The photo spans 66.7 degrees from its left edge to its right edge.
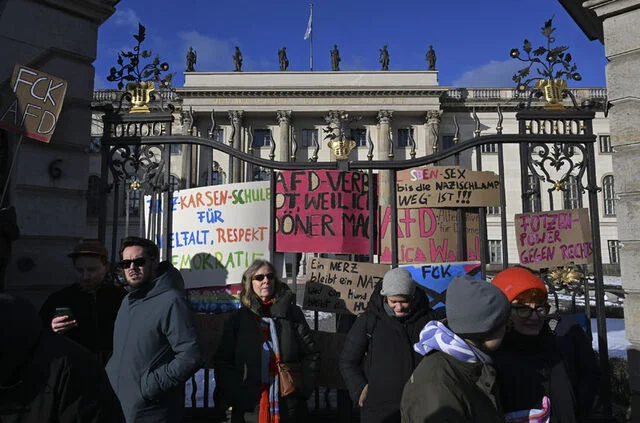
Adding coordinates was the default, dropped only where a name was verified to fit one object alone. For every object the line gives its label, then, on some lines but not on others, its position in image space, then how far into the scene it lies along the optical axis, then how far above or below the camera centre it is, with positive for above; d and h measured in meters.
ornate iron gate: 4.43 +0.80
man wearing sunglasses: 2.65 -0.56
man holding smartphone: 3.20 -0.35
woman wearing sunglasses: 3.20 -0.73
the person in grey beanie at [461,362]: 1.64 -0.43
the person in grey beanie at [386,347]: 2.90 -0.63
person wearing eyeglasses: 2.06 -0.59
